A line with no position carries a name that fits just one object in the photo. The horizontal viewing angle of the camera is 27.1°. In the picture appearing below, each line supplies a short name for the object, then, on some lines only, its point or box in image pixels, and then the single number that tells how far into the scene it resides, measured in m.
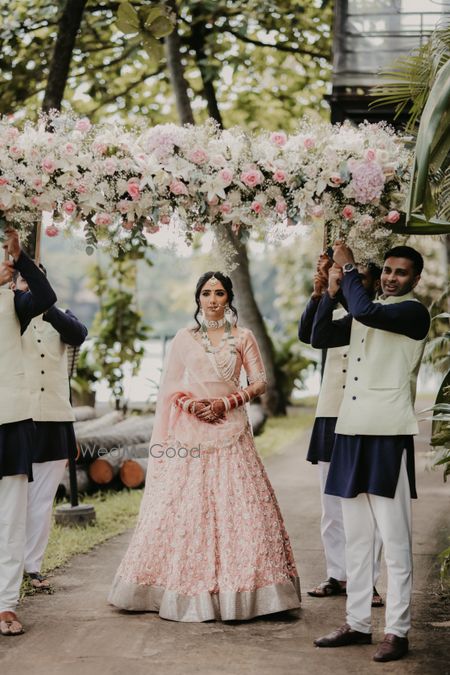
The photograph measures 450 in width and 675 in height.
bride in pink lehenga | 5.36
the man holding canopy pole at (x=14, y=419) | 5.19
